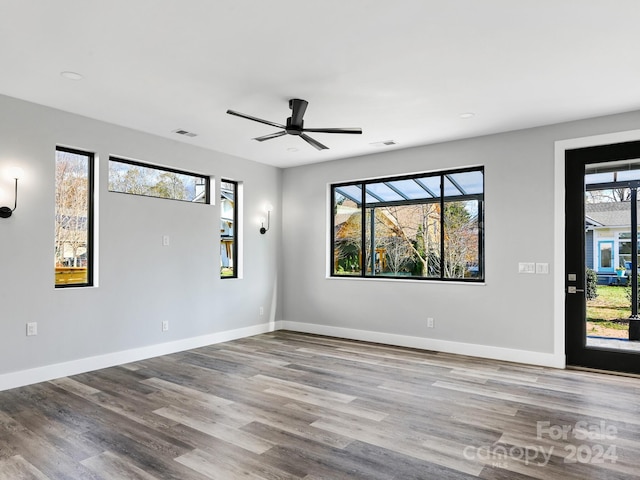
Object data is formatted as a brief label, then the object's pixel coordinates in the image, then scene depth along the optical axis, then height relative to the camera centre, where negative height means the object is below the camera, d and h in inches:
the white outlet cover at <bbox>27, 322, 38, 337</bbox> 161.2 -30.2
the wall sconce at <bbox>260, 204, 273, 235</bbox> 263.6 +16.9
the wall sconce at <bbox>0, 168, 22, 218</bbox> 155.1 +19.0
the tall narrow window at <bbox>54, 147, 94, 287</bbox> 175.9 +12.3
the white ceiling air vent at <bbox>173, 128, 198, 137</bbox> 198.2 +53.7
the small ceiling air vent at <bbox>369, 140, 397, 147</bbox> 215.2 +53.0
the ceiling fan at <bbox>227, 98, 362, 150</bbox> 156.2 +46.0
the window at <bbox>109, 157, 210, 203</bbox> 195.2 +32.4
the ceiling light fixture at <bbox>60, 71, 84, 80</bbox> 136.6 +55.1
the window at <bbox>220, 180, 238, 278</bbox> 243.5 +11.0
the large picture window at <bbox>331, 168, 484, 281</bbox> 214.8 +11.7
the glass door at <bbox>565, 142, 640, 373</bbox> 171.8 -3.6
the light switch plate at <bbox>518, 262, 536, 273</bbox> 190.7 -8.4
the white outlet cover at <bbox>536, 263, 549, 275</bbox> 187.5 -8.6
